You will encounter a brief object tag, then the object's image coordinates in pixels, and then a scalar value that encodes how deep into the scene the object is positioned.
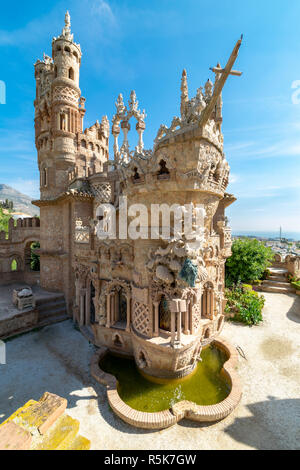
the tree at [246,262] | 21.06
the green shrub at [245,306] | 15.20
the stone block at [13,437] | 3.98
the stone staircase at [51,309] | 15.38
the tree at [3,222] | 36.34
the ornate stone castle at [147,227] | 8.90
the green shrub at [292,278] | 23.03
